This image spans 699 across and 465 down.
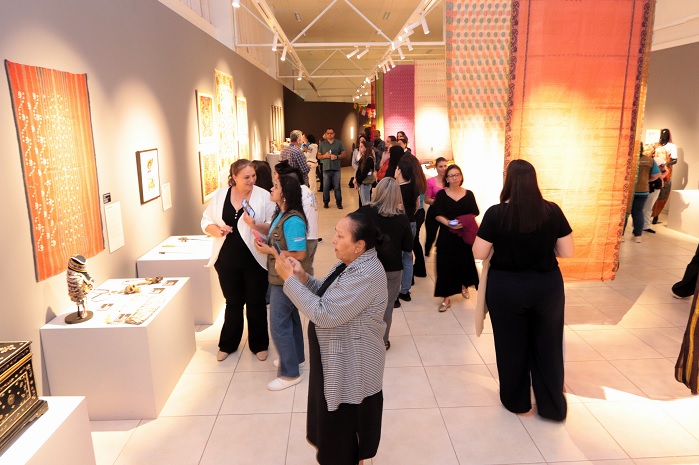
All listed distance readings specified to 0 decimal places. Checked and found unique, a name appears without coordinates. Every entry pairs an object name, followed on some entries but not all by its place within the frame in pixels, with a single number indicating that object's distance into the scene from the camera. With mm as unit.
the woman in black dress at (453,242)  4961
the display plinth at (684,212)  8570
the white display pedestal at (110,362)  3285
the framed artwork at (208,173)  7043
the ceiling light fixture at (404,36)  7173
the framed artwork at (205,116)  6902
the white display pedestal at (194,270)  4742
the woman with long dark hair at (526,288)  3076
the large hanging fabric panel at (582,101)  4441
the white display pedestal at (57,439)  2123
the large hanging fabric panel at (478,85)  4480
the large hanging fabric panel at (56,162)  3084
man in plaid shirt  7855
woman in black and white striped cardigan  2219
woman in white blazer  4012
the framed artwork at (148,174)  4816
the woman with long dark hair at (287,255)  3338
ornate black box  2088
